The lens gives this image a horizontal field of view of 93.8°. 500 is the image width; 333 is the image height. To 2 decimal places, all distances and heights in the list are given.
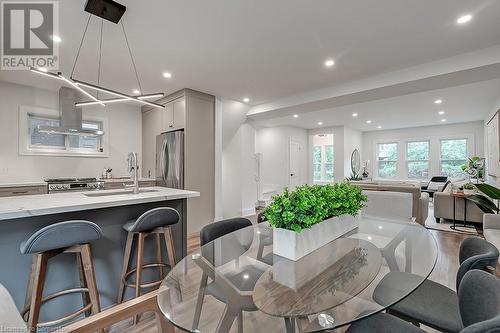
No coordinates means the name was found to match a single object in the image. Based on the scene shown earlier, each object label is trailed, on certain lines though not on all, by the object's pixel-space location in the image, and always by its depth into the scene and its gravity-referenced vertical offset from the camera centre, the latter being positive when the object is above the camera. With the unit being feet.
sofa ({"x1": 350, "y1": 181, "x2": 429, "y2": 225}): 13.43 -1.68
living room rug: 13.47 -3.72
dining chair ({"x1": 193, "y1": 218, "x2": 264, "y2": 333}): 3.76 -2.07
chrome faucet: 7.69 +0.04
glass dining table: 3.31 -1.98
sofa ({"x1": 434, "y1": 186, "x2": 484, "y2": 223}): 14.24 -2.68
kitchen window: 12.64 +1.65
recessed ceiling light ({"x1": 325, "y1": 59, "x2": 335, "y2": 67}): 9.70 +4.43
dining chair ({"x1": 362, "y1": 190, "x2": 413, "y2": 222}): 12.29 -2.05
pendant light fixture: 6.25 +4.34
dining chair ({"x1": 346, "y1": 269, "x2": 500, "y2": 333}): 2.97 -1.85
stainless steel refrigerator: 13.12 +0.46
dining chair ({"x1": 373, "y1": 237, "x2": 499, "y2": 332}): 3.77 -2.43
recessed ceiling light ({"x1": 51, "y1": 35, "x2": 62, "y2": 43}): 7.81 +4.37
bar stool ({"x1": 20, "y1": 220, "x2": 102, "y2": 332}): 4.57 -1.86
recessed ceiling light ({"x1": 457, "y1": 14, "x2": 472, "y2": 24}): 6.82 +4.39
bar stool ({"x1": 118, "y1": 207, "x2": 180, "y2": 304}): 6.11 -1.80
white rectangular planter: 4.48 -1.48
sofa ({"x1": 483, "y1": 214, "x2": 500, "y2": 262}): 8.64 -2.33
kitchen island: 5.13 -1.56
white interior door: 26.35 +0.35
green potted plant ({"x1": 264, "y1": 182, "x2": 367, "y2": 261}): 4.39 -1.02
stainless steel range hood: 13.06 +2.96
